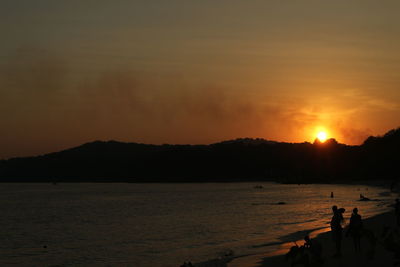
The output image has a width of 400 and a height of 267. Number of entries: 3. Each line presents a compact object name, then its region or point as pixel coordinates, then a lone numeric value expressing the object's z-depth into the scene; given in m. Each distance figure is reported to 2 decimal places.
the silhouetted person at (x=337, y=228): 24.69
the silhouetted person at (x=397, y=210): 33.66
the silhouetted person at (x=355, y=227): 24.17
